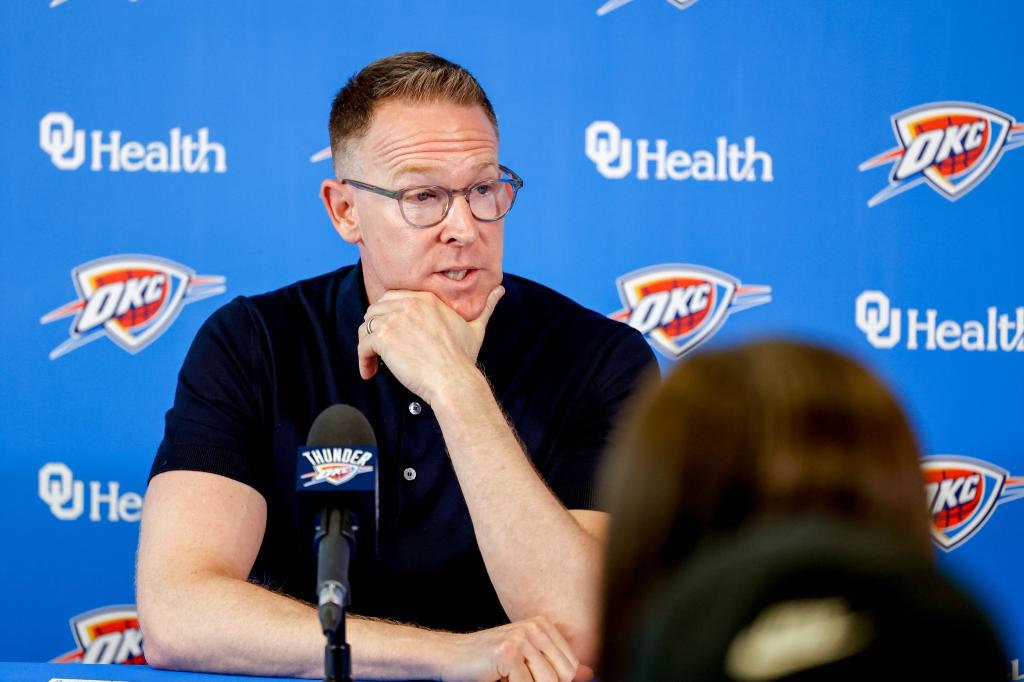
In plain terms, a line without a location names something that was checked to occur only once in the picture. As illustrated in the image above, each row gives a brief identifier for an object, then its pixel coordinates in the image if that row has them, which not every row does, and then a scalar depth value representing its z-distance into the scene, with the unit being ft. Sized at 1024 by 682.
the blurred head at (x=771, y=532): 6.51
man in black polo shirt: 15.64
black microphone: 14.52
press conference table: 15.37
